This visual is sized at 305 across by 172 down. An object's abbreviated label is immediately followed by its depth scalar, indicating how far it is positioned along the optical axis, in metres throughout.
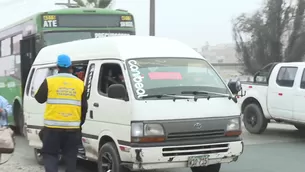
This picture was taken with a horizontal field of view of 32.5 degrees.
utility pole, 21.41
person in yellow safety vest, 6.71
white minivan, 6.88
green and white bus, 12.73
